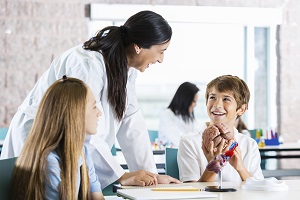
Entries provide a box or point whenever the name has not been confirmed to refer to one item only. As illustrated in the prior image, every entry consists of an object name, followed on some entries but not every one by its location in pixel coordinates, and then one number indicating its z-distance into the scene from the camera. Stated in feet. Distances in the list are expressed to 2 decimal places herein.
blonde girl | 6.67
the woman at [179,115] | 20.71
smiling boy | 9.68
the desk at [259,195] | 7.14
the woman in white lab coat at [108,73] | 8.54
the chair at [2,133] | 18.30
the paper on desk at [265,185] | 7.76
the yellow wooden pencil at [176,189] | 7.53
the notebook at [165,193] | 6.97
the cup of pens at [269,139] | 19.36
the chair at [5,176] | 6.54
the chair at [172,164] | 10.47
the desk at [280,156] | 17.92
